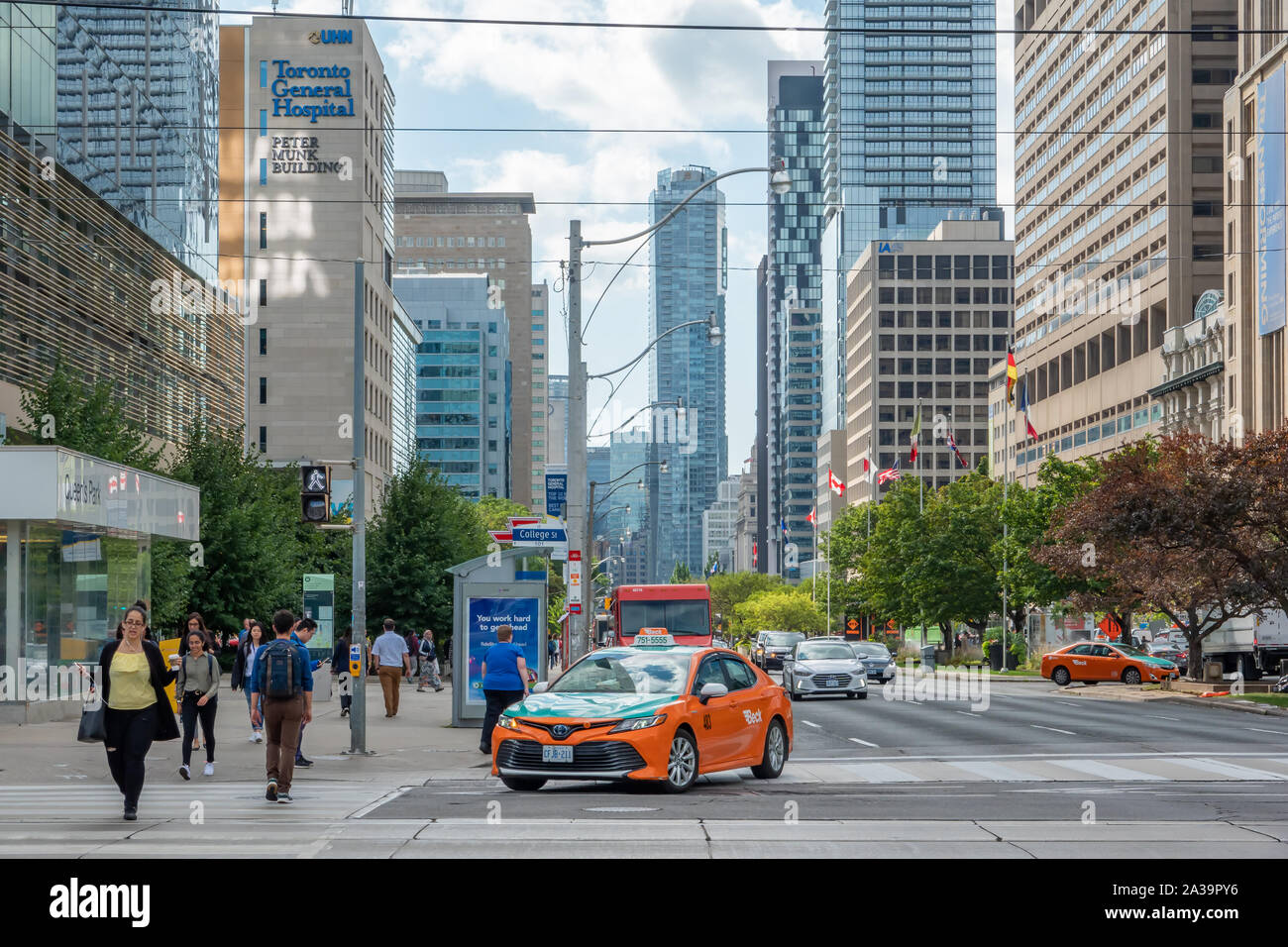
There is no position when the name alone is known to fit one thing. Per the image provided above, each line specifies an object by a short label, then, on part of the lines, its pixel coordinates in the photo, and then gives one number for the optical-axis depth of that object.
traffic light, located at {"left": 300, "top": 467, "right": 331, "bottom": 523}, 20.03
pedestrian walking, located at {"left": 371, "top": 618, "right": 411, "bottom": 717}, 29.24
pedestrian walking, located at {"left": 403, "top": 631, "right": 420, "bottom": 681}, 51.16
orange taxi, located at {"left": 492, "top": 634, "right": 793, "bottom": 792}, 15.10
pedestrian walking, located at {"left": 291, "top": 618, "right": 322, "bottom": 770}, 16.48
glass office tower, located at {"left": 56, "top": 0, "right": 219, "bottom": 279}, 50.75
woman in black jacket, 13.29
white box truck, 51.62
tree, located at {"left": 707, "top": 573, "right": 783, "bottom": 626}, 162.75
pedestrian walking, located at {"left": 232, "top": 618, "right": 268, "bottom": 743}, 23.62
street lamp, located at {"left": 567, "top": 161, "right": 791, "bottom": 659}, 28.62
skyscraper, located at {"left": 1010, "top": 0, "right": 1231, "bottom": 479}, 93.56
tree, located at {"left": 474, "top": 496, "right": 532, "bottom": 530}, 98.50
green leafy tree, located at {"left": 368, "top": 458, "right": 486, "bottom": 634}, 55.91
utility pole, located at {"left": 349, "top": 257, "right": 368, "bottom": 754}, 21.11
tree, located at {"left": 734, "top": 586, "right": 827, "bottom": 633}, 132.12
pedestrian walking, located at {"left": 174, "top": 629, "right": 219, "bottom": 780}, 18.19
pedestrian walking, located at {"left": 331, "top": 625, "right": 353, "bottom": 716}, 29.17
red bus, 42.81
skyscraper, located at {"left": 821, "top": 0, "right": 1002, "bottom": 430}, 184.50
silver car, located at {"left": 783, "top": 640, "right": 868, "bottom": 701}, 39.41
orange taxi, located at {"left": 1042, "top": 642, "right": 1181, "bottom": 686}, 49.59
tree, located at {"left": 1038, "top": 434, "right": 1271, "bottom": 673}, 43.22
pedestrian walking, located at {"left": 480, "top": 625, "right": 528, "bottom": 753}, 19.78
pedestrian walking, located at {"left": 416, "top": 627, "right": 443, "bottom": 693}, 46.25
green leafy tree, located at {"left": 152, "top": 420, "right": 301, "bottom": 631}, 46.09
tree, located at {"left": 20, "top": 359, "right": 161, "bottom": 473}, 37.53
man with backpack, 14.57
